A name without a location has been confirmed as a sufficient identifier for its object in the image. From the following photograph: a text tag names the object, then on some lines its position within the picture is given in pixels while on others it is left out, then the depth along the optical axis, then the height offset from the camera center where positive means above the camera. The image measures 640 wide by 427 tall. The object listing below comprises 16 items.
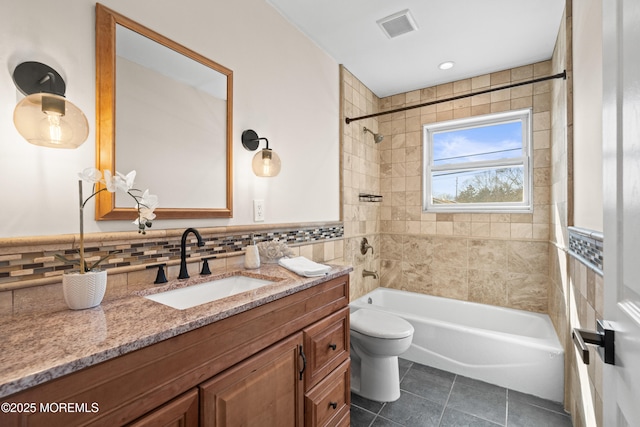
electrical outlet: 1.69 +0.02
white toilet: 1.89 -0.98
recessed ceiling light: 2.52 +1.31
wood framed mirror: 1.08 +0.42
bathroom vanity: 0.60 -0.43
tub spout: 2.89 -0.63
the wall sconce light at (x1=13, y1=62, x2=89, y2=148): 0.86 +0.32
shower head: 2.93 +0.77
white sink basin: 1.14 -0.35
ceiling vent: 1.90 +1.31
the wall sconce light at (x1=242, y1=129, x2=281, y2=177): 1.64 +0.32
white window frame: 2.59 +0.46
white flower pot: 0.84 -0.22
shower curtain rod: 1.77 +0.84
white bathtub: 1.94 -1.03
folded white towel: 1.35 -0.28
